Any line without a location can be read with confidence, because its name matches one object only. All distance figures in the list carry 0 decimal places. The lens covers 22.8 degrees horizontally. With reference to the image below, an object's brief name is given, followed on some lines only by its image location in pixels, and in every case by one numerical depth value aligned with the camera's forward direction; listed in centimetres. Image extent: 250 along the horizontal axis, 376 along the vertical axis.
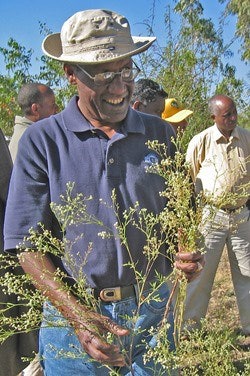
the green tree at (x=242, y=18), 1922
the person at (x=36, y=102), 442
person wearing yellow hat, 475
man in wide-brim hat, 202
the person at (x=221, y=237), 496
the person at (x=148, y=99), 439
